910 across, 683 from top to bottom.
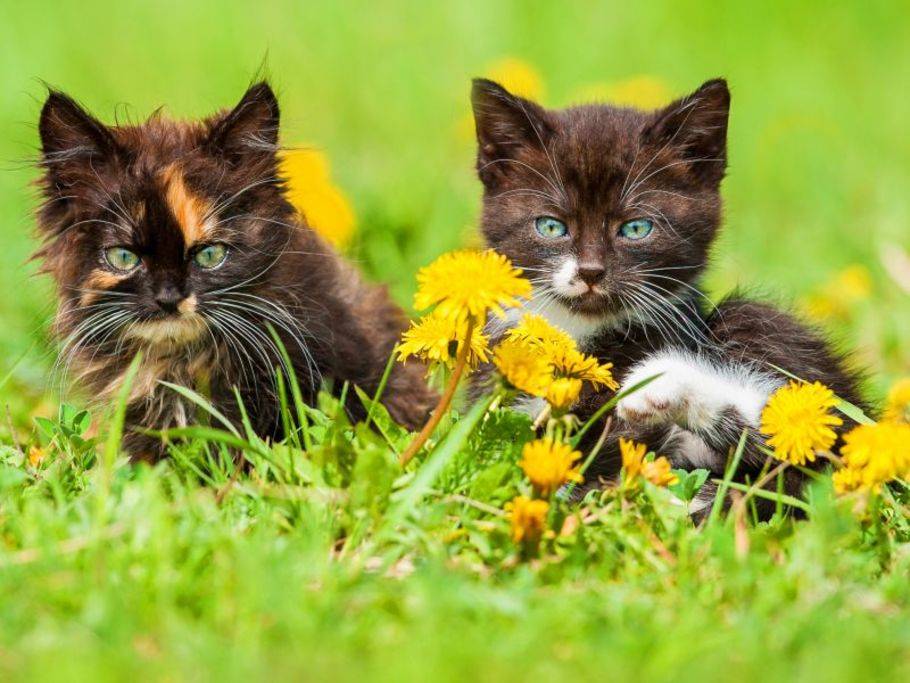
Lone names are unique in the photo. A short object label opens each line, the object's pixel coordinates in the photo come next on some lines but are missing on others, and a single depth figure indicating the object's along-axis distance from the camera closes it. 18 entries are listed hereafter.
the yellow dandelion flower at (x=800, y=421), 5.56
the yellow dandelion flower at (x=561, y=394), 5.45
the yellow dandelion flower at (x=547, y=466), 5.18
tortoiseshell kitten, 6.30
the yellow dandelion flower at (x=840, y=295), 10.23
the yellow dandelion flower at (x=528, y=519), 5.04
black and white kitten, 6.43
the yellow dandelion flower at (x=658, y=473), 5.49
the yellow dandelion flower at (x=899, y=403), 6.74
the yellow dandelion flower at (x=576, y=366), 5.72
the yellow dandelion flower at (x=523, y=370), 5.41
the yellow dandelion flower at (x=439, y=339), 5.65
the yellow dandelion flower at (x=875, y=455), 5.24
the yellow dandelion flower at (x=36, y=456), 6.29
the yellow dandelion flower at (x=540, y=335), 5.78
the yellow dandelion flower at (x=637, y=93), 12.75
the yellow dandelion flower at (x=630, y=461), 5.44
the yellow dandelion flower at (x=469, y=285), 5.19
